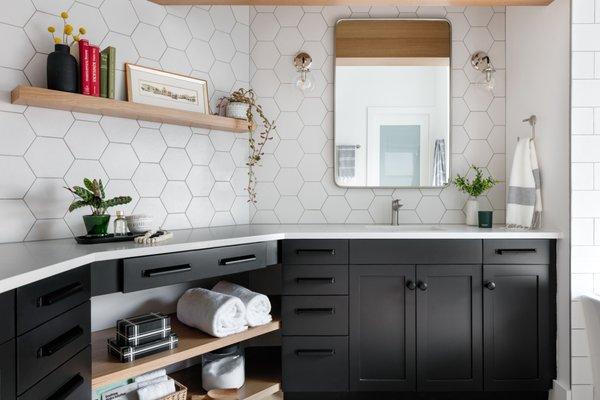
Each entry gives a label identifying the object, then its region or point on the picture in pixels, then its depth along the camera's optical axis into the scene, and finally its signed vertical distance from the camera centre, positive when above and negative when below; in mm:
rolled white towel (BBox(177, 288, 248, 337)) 2047 -588
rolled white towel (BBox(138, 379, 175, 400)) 1892 -894
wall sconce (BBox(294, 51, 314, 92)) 2844 +846
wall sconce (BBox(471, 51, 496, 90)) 2797 +853
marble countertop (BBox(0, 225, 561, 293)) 1291 -218
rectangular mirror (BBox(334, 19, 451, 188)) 2857 +654
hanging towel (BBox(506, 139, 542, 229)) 2432 +32
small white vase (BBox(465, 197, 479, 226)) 2703 -106
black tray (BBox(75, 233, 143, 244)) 1863 -200
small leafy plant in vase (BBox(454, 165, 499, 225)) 2672 +40
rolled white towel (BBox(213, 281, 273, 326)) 2186 -576
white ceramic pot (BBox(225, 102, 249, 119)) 2578 +510
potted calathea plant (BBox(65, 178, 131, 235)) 1914 -44
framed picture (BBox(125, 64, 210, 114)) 2260 +590
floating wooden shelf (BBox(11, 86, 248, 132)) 1800 +409
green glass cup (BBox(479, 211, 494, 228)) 2557 -142
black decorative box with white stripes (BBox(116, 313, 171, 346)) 1871 -611
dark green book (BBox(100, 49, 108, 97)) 2042 +575
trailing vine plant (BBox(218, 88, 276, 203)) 2820 +374
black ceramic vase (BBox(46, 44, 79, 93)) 1877 +548
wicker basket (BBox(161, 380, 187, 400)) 1939 -928
